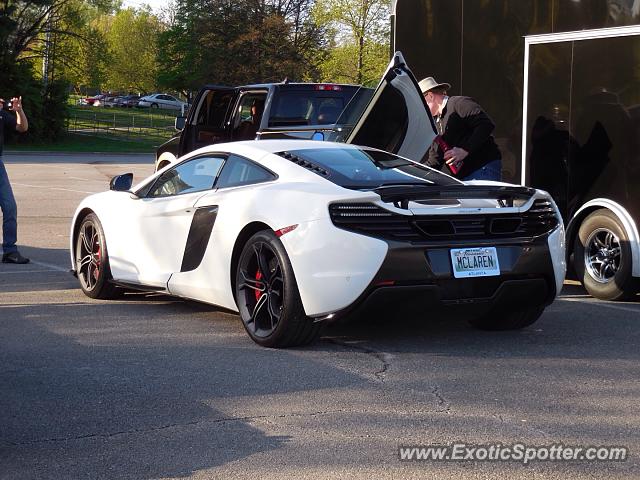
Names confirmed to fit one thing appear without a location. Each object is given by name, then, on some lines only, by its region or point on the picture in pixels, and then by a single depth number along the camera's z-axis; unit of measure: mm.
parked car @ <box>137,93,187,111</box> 94556
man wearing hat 9312
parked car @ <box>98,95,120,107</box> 97875
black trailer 9008
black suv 14625
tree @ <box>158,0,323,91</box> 61344
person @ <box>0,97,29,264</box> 10992
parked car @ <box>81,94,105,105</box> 101562
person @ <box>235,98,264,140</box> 15023
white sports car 6434
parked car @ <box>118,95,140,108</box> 95875
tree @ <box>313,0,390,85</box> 53562
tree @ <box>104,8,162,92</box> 104125
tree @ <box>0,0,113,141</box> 46500
